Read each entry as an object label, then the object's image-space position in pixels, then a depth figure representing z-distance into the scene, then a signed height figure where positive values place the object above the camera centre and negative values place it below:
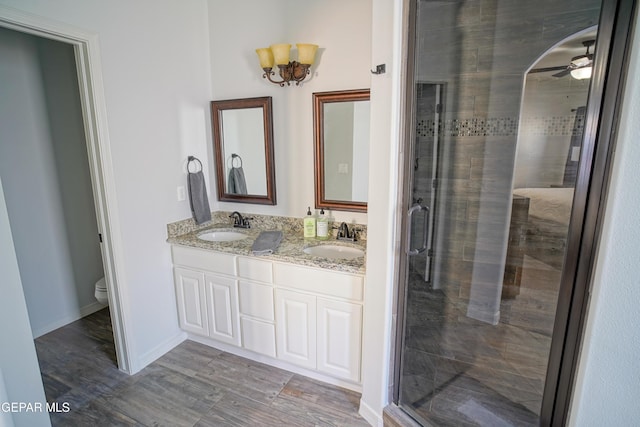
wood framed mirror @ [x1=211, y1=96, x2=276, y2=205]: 2.49 +0.02
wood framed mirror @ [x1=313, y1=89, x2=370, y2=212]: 2.16 +0.03
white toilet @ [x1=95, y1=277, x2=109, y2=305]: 2.61 -1.12
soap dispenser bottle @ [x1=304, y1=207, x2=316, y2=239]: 2.35 -0.54
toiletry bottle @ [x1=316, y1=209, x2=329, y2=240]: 2.31 -0.53
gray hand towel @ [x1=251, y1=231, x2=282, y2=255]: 2.06 -0.60
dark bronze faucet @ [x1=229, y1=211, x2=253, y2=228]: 2.71 -0.57
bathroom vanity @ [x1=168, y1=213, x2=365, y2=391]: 1.91 -0.97
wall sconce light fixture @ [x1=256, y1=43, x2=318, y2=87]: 2.12 +0.61
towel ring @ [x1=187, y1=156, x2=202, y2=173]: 2.55 -0.06
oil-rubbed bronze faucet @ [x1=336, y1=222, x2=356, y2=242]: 2.26 -0.56
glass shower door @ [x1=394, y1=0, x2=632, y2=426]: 1.27 -0.24
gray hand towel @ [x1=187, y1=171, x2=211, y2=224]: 2.55 -0.35
